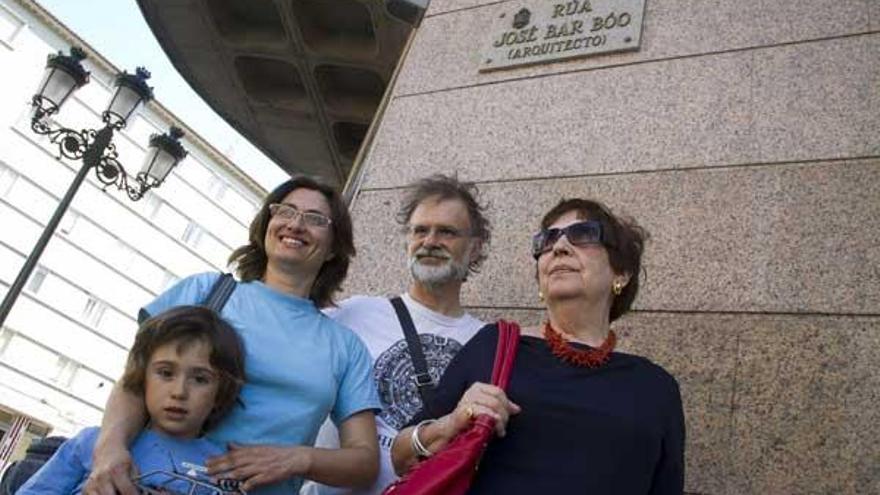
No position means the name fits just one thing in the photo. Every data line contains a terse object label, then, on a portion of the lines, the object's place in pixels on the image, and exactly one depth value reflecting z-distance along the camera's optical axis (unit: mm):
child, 2121
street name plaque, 4426
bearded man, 2701
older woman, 1982
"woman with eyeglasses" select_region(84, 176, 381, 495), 2154
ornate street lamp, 8328
